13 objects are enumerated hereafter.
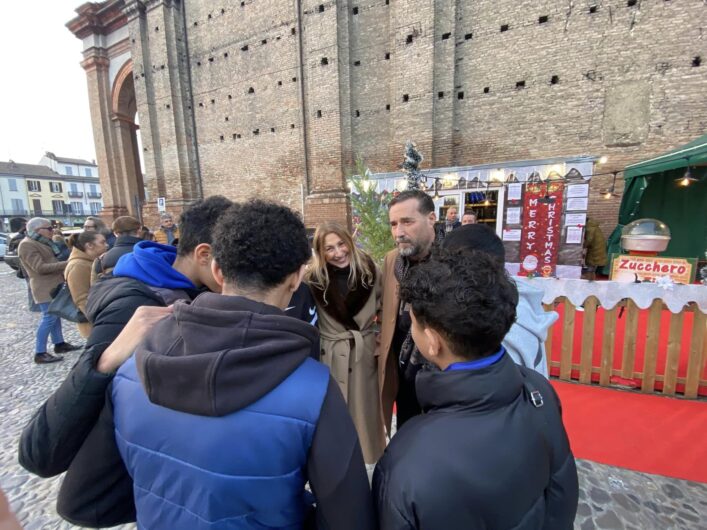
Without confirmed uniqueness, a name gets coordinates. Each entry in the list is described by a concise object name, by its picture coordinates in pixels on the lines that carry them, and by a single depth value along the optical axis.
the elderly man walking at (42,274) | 4.36
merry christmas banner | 7.66
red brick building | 8.65
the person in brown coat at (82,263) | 3.55
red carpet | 2.42
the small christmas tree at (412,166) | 7.25
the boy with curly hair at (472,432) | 0.83
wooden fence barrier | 3.20
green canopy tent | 7.55
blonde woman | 2.18
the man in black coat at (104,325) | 0.95
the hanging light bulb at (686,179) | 5.92
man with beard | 1.95
